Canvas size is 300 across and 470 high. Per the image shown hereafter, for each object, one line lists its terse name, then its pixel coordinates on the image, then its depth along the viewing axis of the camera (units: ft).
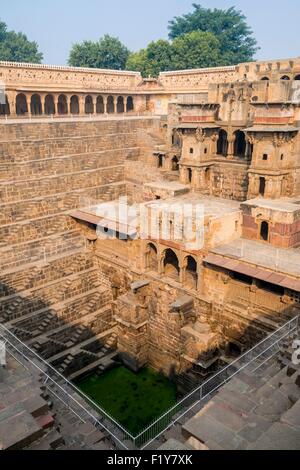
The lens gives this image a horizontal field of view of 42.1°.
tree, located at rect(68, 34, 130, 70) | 170.40
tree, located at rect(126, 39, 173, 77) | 152.15
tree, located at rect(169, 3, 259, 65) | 174.81
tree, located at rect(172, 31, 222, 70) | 148.15
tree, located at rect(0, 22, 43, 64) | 200.87
